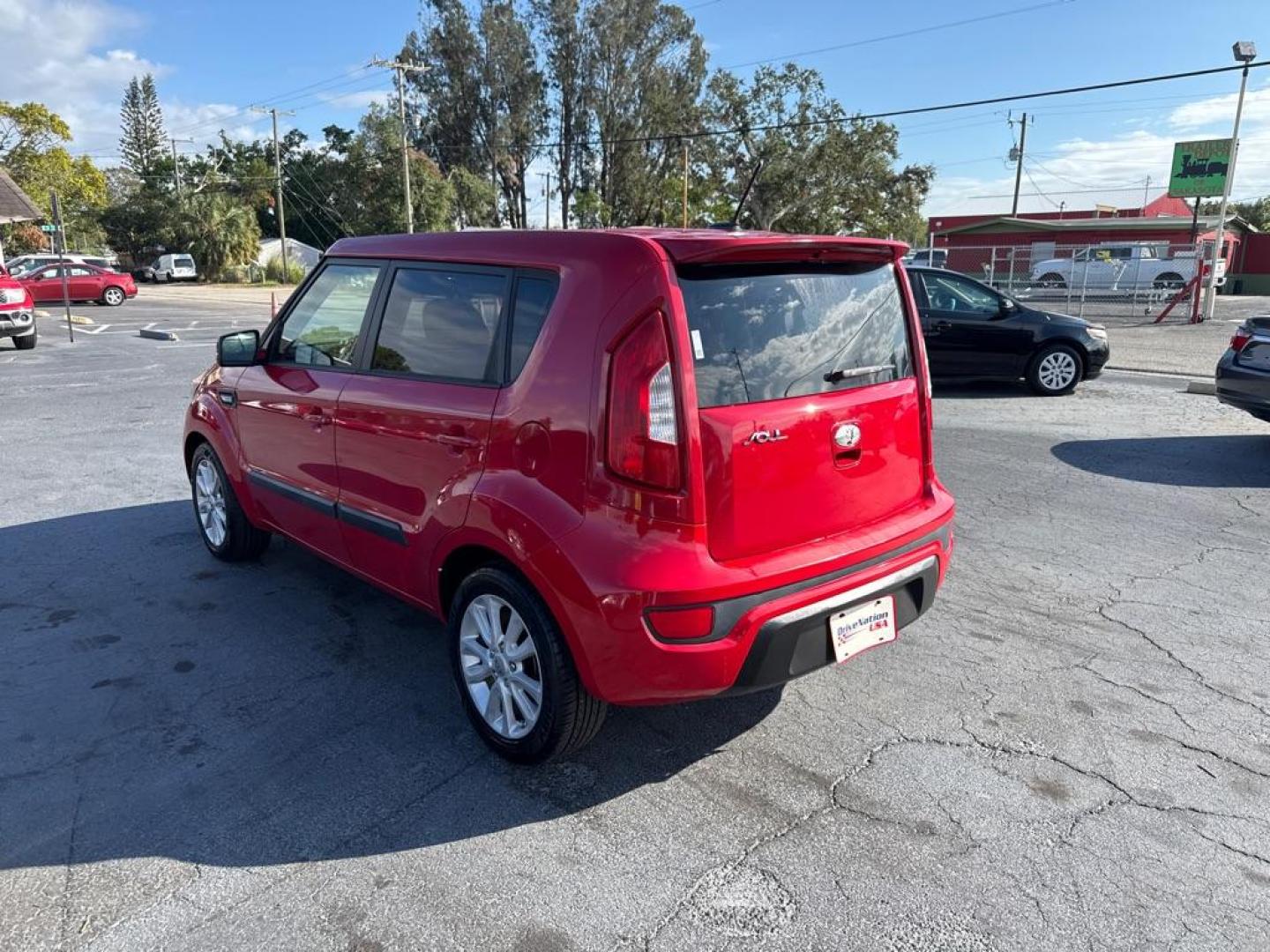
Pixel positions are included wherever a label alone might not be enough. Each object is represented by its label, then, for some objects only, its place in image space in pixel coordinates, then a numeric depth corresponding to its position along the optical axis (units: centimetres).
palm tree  5297
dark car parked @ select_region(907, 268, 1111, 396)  1137
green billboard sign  3075
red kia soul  271
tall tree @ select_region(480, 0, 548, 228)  5256
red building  4103
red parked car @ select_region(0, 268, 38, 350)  1603
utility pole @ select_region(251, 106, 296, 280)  5079
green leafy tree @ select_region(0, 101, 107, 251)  5638
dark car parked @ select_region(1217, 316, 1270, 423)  772
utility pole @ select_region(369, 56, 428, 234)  4578
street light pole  2017
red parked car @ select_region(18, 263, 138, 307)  3028
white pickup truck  2970
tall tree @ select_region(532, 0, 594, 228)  5244
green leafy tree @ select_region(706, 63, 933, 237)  5075
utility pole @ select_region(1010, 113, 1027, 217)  5597
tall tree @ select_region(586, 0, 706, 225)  5256
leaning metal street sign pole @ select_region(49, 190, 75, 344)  1673
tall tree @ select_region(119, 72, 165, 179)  9000
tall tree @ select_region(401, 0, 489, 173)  5319
